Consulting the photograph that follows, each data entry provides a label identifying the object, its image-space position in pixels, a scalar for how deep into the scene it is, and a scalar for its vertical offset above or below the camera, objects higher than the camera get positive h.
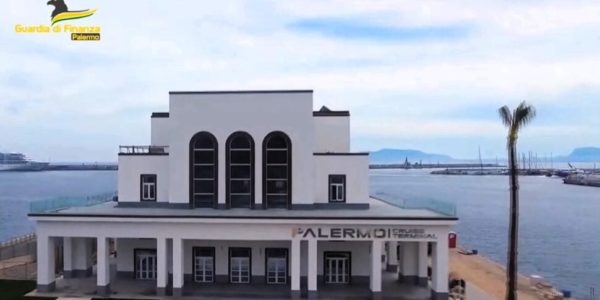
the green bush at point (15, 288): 24.25 -6.75
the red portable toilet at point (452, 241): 32.56 -5.48
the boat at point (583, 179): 163.85 -6.76
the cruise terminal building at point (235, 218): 24.28 -2.88
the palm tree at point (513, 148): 20.67 +0.53
